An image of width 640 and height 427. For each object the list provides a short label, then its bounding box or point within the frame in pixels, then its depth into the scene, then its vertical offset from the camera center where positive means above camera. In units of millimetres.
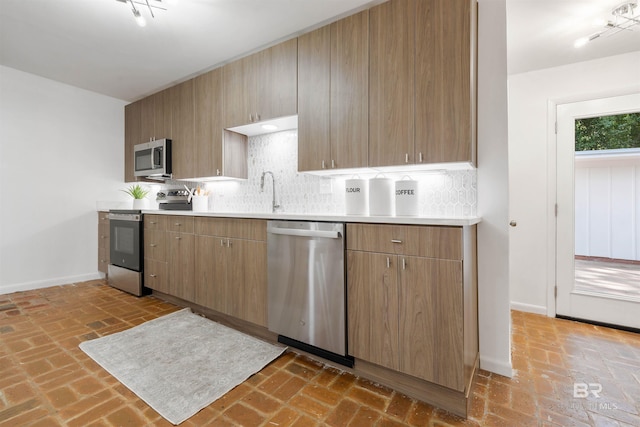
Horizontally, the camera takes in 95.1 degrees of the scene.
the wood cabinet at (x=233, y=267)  2355 -476
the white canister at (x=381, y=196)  2137 +118
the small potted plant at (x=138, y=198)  3885 +191
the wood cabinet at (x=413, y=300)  1538 -505
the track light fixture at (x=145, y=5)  2086 +1569
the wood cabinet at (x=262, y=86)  2539 +1189
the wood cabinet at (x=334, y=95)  2146 +911
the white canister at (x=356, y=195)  2256 +132
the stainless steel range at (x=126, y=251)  3438 -472
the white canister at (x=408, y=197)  2037 +105
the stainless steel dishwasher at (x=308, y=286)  1904 -521
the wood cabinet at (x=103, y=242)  4008 -404
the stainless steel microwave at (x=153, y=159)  3629 +696
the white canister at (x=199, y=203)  3510 +114
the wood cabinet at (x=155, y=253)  3195 -458
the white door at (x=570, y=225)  2643 -131
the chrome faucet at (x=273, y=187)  3082 +270
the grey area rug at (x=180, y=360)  1676 -1033
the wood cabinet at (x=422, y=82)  1788 +847
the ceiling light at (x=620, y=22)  2045 +1402
